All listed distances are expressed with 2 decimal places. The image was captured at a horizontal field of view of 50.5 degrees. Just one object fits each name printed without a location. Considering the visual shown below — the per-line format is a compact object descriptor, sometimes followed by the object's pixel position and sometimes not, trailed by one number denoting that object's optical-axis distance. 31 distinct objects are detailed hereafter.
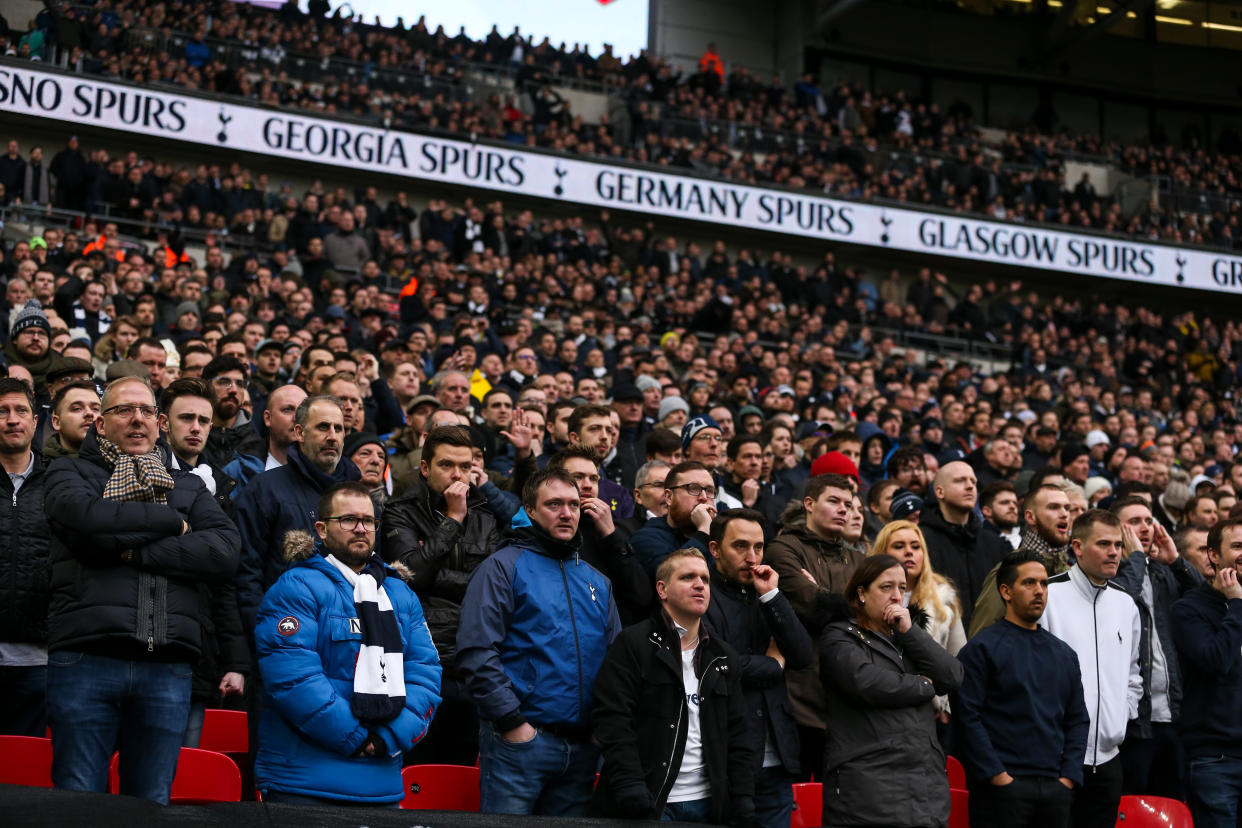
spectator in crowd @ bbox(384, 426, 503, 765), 4.85
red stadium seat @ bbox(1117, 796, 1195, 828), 5.07
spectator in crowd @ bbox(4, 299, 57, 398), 6.48
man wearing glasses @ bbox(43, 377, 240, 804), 3.85
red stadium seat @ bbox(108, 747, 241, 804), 4.05
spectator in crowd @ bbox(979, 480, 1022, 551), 6.89
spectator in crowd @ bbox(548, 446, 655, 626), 4.84
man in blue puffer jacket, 3.95
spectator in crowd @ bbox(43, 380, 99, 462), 4.91
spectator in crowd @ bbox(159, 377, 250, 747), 4.42
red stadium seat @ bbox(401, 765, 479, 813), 4.36
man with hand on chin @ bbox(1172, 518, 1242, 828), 5.54
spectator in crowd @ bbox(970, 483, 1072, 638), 6.02
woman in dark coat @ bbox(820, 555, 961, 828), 4.52
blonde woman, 5.39
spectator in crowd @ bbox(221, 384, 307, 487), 5.46
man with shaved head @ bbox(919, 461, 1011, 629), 6.27
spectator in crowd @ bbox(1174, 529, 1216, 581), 6.68
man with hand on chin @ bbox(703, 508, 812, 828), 4.65
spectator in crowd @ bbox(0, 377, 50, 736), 4.21
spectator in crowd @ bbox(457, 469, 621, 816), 4.27
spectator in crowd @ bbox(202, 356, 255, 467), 5.89
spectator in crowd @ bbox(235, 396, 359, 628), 4.77
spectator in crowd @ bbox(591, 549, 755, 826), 4.20
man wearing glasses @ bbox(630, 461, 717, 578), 5.12
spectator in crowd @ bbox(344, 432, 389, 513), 5.48
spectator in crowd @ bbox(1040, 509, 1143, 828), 5.20
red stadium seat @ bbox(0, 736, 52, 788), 3.90
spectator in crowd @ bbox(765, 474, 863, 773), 4.88
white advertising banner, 18.22
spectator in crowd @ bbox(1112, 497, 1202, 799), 5.74
